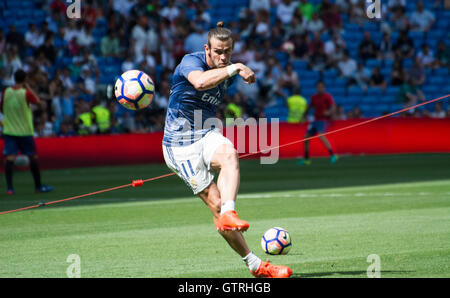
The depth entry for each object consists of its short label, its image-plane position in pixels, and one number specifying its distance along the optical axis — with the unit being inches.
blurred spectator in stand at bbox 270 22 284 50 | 1196.5
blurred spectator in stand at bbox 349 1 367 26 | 1254.2
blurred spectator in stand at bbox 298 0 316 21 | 1230.3
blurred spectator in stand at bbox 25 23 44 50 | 1050.7
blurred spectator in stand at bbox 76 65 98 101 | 1002.1
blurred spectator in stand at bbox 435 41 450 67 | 1222.3
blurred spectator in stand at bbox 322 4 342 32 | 1226.0
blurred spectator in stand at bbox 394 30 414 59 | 1228.5
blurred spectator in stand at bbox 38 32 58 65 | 1024.2
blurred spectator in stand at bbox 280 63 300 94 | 1135.6
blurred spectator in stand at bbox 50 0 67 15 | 1085.1
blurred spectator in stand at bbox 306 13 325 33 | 1219.9
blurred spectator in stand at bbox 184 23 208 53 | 1059.3
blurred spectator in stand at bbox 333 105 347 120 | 1120.0
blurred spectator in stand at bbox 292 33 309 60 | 1194.6
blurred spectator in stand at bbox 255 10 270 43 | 1186.0
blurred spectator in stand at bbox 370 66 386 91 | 1190.3
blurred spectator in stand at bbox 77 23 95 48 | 1069.8
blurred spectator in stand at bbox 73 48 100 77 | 1040.2
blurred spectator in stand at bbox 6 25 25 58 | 1022.4
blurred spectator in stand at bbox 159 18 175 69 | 1108.5
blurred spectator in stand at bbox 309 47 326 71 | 1200.8
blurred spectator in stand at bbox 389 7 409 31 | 1259.8
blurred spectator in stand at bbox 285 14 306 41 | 1205.1
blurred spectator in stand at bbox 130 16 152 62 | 1085.1
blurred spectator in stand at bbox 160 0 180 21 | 1147.9
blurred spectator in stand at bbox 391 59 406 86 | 1198.9
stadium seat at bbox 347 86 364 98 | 1196.5
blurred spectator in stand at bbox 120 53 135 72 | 1039.0
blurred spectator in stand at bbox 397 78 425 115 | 1173.7
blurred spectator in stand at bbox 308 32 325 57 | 1197.1
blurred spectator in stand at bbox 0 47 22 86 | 976.3
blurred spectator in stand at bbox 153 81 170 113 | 1043.1
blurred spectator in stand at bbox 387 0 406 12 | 1268.5
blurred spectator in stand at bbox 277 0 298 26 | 1221.1
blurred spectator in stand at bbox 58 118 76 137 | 947.3
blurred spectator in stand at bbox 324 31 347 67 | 1206.9
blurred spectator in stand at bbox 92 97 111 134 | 971.3
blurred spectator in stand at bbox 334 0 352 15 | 1250.0
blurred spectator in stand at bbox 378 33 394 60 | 1230.6
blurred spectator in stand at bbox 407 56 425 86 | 1188.5
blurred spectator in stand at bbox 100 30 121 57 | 1085.1
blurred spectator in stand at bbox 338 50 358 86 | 1198.9
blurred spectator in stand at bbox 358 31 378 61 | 1217.4
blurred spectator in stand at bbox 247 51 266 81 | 1124.9
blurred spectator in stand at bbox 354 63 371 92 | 1202.0
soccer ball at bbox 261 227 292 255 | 326.0
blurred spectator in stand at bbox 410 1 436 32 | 1269.7
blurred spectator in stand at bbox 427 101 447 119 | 1139.1
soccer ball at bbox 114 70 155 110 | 361.1
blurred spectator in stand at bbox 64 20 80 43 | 1069.8
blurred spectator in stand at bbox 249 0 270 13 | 1211.2
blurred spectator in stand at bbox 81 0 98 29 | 1091.3
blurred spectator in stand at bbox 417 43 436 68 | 1224.2
